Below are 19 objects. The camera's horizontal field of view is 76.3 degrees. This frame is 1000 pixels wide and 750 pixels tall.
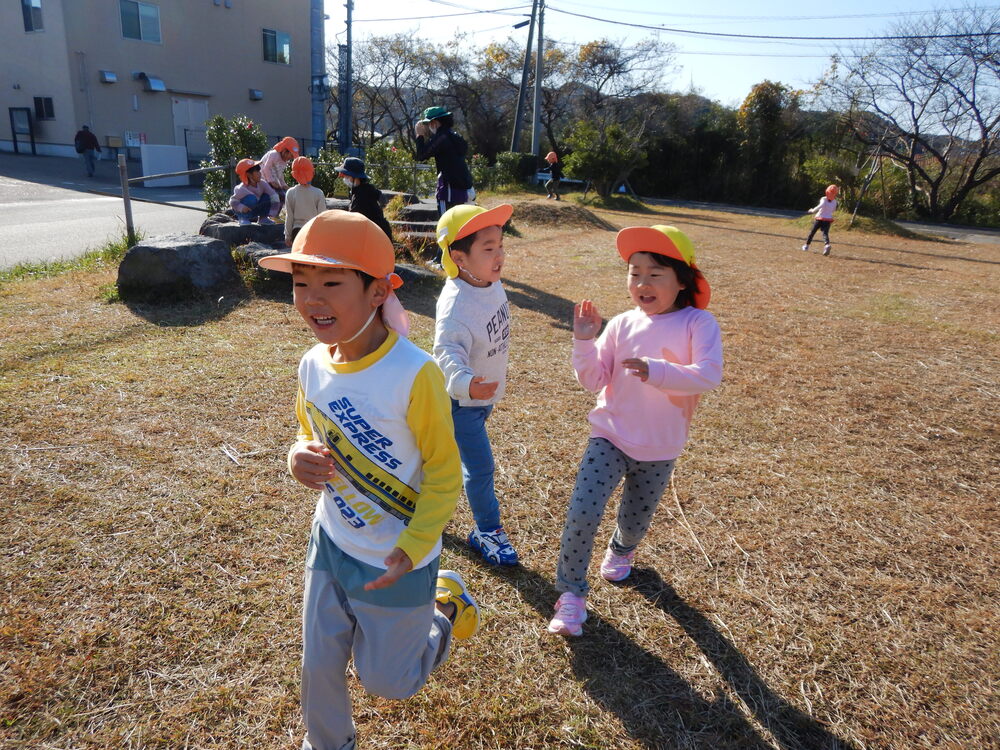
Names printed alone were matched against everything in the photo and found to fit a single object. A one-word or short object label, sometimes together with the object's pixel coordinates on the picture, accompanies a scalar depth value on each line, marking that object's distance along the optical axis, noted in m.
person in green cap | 7.93
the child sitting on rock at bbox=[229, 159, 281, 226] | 8.57
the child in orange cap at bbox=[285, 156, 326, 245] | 6.73
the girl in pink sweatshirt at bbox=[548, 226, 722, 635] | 2.25
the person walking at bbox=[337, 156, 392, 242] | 6.62
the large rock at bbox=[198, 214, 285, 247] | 8.19
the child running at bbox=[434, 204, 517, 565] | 2.52
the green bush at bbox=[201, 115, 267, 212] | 10.98
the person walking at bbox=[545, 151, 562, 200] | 20.22
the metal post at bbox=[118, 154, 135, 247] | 7.48
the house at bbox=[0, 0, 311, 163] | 22.92
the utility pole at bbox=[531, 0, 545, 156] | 23.66
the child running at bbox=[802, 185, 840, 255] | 13.50
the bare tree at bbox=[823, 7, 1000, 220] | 23.00
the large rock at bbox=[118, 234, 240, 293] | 6.36
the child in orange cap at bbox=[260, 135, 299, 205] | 8.69
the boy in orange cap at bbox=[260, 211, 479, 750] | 1.61
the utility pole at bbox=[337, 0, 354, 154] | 22.28
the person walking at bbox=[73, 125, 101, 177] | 19.80
